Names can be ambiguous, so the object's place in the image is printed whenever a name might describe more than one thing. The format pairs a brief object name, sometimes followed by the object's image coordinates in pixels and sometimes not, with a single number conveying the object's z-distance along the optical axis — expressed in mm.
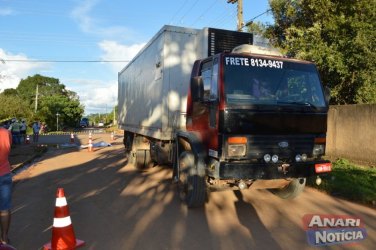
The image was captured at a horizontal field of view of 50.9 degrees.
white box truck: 6254
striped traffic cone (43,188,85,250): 4758
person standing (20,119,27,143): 25945
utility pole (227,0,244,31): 21478
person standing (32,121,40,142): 28305
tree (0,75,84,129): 50531
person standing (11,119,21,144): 24034
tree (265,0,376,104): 13578
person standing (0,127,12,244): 5195
